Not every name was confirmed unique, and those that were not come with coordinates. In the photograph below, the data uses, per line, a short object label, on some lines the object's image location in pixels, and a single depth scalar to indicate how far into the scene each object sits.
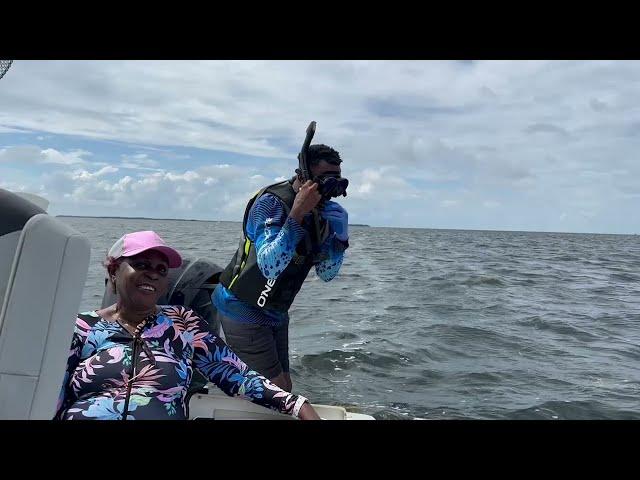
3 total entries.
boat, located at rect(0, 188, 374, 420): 1.38
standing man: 2.71
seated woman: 1.89
